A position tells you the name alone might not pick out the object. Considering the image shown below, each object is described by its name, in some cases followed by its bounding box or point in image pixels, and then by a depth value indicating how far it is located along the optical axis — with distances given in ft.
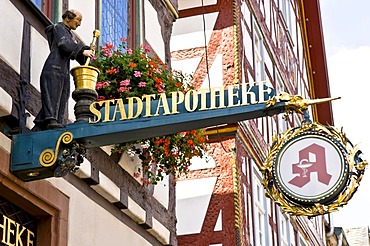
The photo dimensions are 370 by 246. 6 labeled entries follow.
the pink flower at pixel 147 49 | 38.96
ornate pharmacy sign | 28.72
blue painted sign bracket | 28.99
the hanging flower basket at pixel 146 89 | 36.13
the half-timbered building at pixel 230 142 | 62.53
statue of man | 30.38
